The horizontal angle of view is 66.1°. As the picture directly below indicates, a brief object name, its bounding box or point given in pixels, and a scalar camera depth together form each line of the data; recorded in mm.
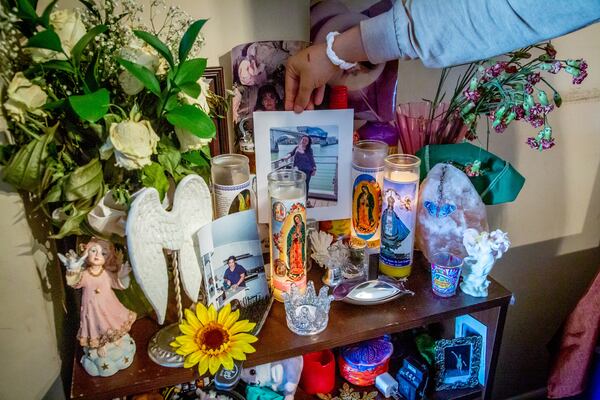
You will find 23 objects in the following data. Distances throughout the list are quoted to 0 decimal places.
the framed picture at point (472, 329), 1126
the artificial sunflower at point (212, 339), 835
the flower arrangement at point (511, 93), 963
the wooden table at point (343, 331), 826
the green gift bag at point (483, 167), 1084
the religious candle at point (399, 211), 1007
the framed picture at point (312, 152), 1068
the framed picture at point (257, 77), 1040
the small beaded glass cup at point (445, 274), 1014
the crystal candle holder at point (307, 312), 926
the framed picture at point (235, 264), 900
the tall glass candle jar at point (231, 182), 982
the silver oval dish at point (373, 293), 998
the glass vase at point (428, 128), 1116
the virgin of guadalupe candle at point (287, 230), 933
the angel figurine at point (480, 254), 997
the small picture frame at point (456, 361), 1111
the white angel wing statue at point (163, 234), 734
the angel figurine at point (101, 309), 777
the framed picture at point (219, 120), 1037
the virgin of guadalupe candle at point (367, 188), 1078
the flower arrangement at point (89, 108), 692
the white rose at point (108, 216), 764
